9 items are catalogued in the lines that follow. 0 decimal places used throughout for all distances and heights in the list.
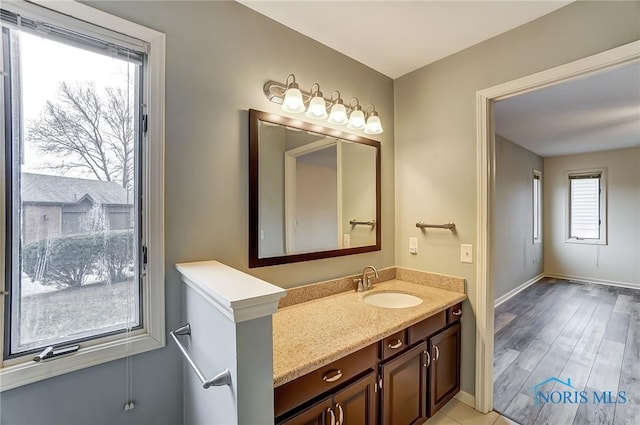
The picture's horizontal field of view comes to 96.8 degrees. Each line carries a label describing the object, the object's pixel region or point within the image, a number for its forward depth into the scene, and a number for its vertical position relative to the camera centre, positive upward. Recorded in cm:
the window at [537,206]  537 +10
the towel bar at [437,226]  205 -10
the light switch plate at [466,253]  197 -29
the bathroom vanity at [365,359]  112 -70
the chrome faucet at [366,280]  207 -50
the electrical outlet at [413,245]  229 -27
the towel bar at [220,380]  88 -52
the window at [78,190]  104 +9
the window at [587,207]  522 +7
